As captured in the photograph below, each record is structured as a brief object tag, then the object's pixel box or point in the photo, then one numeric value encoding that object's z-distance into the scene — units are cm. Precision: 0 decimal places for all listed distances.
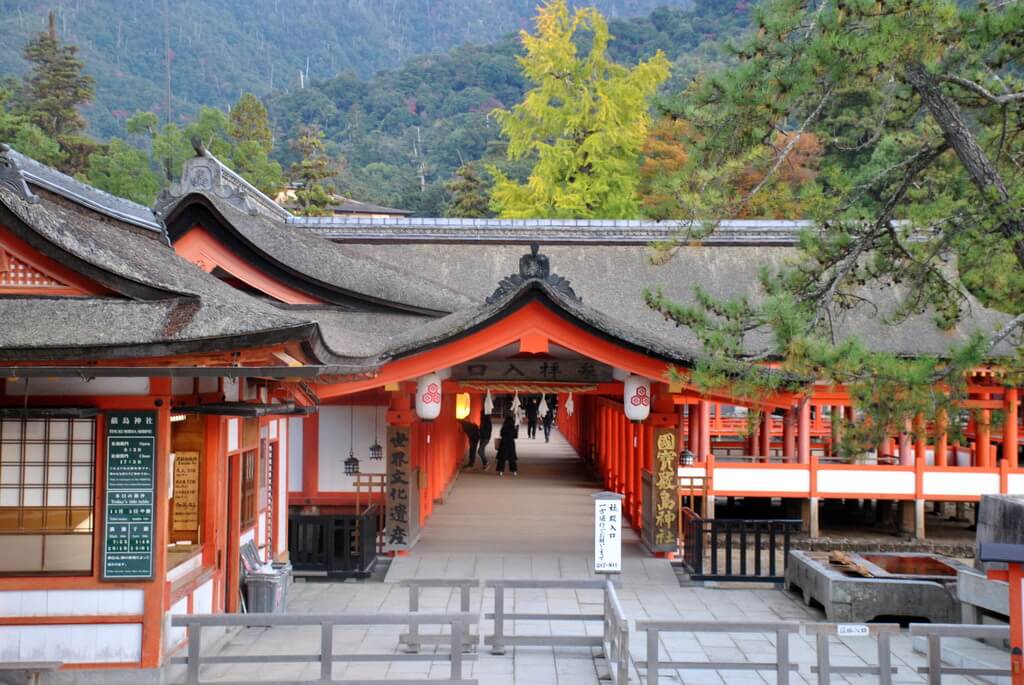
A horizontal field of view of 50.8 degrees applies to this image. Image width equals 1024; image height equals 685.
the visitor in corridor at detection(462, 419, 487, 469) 3146
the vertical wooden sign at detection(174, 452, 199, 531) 1230
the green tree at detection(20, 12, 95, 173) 4962
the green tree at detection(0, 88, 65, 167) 4355
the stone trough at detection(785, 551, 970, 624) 1170
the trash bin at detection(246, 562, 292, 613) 1152
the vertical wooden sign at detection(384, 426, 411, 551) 1553
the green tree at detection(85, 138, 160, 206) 4509
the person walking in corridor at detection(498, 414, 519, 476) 2720
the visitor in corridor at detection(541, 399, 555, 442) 3779
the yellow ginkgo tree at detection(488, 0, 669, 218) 3575
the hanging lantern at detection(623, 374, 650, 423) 1484
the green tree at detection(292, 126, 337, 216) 5200
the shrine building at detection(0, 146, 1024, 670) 871
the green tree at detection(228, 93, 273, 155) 5897
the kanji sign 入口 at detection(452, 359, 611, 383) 1570
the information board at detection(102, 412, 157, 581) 880
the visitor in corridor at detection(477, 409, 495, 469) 3236
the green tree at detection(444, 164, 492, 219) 5362
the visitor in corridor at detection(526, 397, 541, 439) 4246
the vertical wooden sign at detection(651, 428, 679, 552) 1566
